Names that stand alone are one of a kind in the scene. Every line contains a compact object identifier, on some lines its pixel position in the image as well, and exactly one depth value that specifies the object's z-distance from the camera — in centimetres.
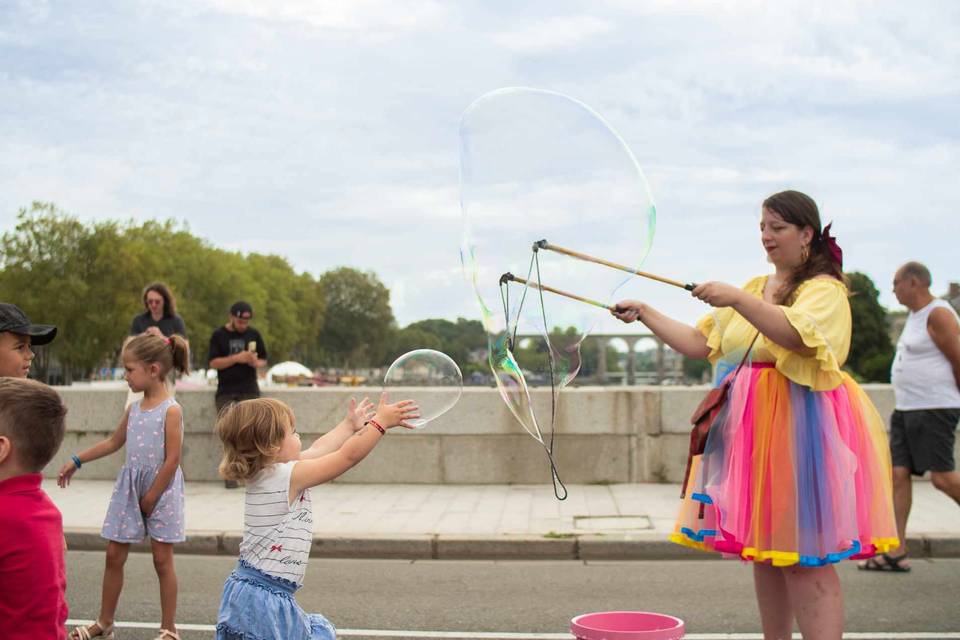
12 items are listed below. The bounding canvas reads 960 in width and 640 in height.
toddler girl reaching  367
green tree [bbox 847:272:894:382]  8644
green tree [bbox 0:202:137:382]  5328
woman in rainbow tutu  393
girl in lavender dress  530
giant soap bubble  454
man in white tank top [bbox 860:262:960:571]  700
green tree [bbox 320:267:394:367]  12475
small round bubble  436
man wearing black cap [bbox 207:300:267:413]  1085
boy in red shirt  286
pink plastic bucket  353
